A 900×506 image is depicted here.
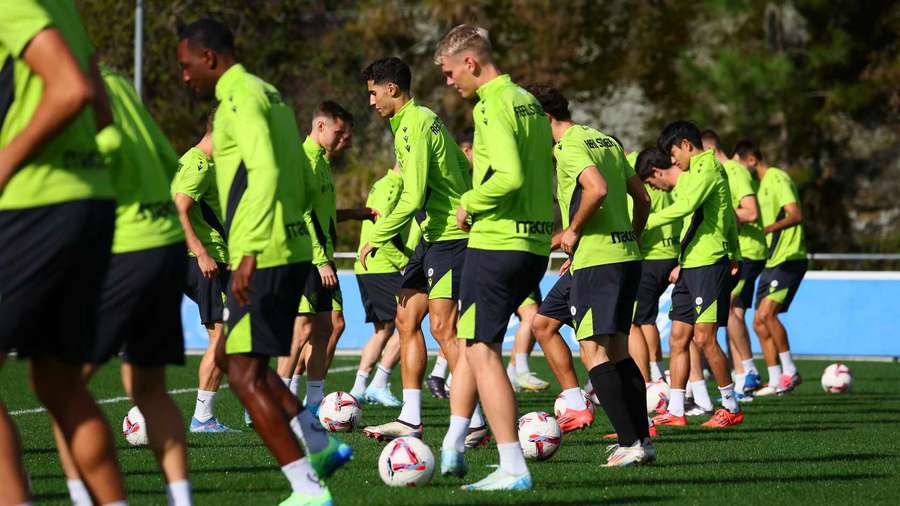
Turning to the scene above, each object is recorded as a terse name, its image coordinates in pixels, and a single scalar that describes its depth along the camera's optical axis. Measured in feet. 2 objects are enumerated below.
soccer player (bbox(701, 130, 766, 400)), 97.60
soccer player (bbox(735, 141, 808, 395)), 103.86
